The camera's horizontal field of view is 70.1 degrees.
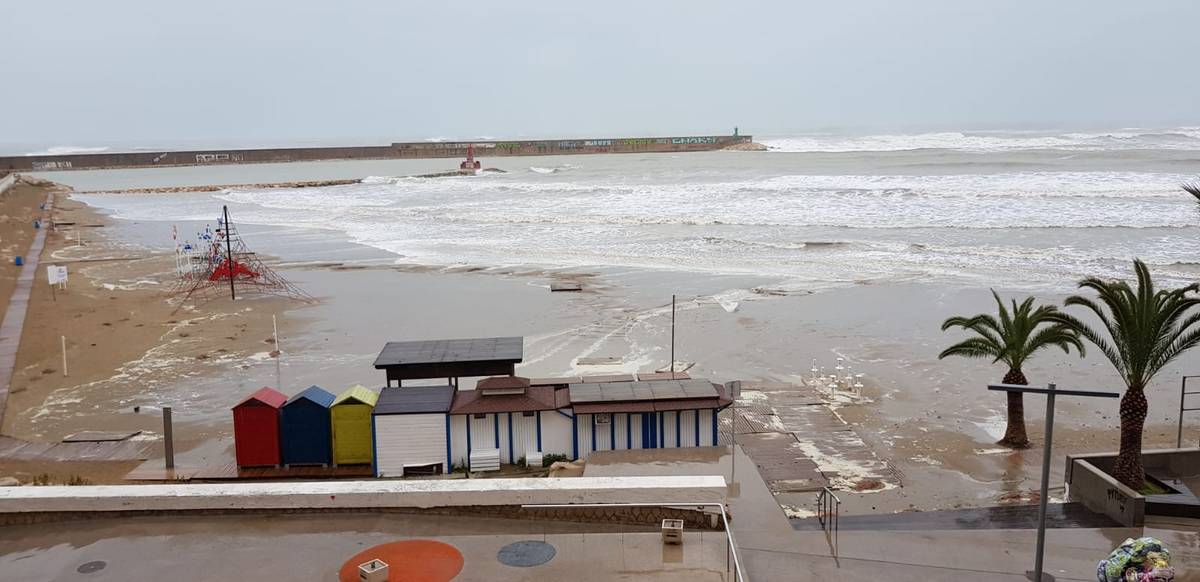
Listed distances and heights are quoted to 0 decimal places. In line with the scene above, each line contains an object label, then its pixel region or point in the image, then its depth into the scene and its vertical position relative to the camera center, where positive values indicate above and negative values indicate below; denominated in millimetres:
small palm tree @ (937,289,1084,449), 15578 -3102
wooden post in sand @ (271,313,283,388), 20375 -4718
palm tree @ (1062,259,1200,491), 11953 -2380
